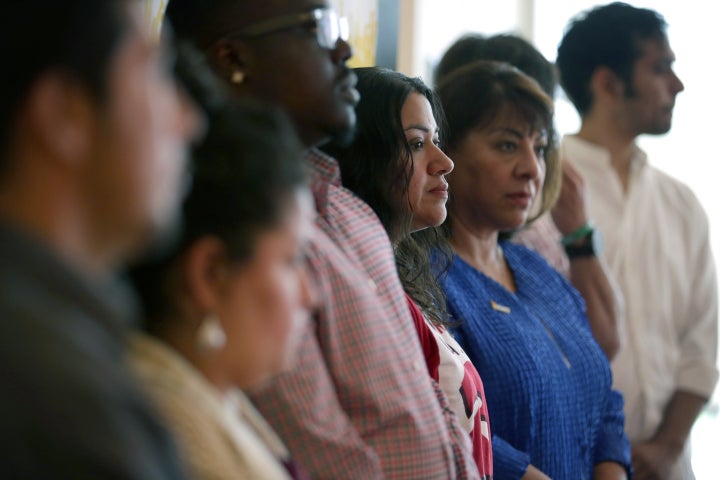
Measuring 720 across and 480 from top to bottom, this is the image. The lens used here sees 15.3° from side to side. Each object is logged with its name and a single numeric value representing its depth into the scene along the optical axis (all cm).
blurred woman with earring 230
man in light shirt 421
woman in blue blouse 377
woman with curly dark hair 357
